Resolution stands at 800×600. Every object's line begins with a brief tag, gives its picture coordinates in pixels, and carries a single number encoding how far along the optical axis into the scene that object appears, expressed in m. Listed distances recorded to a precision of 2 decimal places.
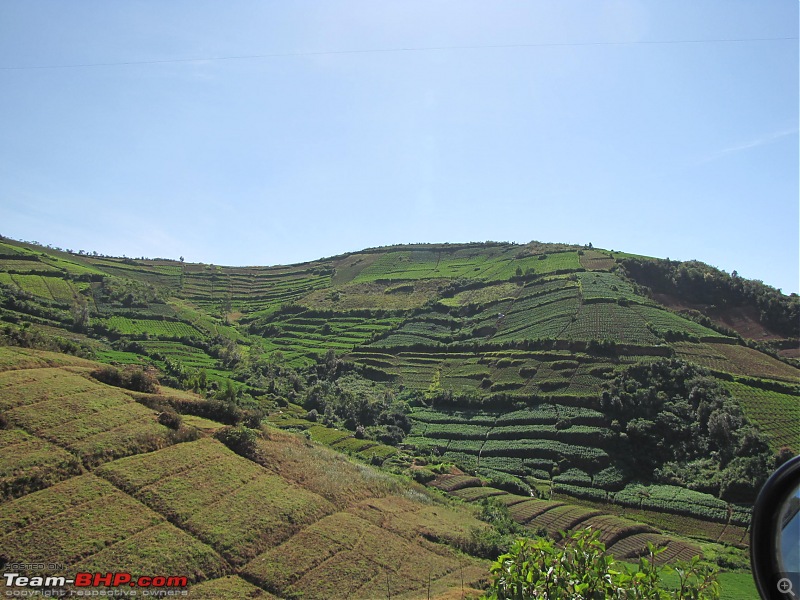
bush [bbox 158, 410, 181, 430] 34.19
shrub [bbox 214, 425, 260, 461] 34.78
